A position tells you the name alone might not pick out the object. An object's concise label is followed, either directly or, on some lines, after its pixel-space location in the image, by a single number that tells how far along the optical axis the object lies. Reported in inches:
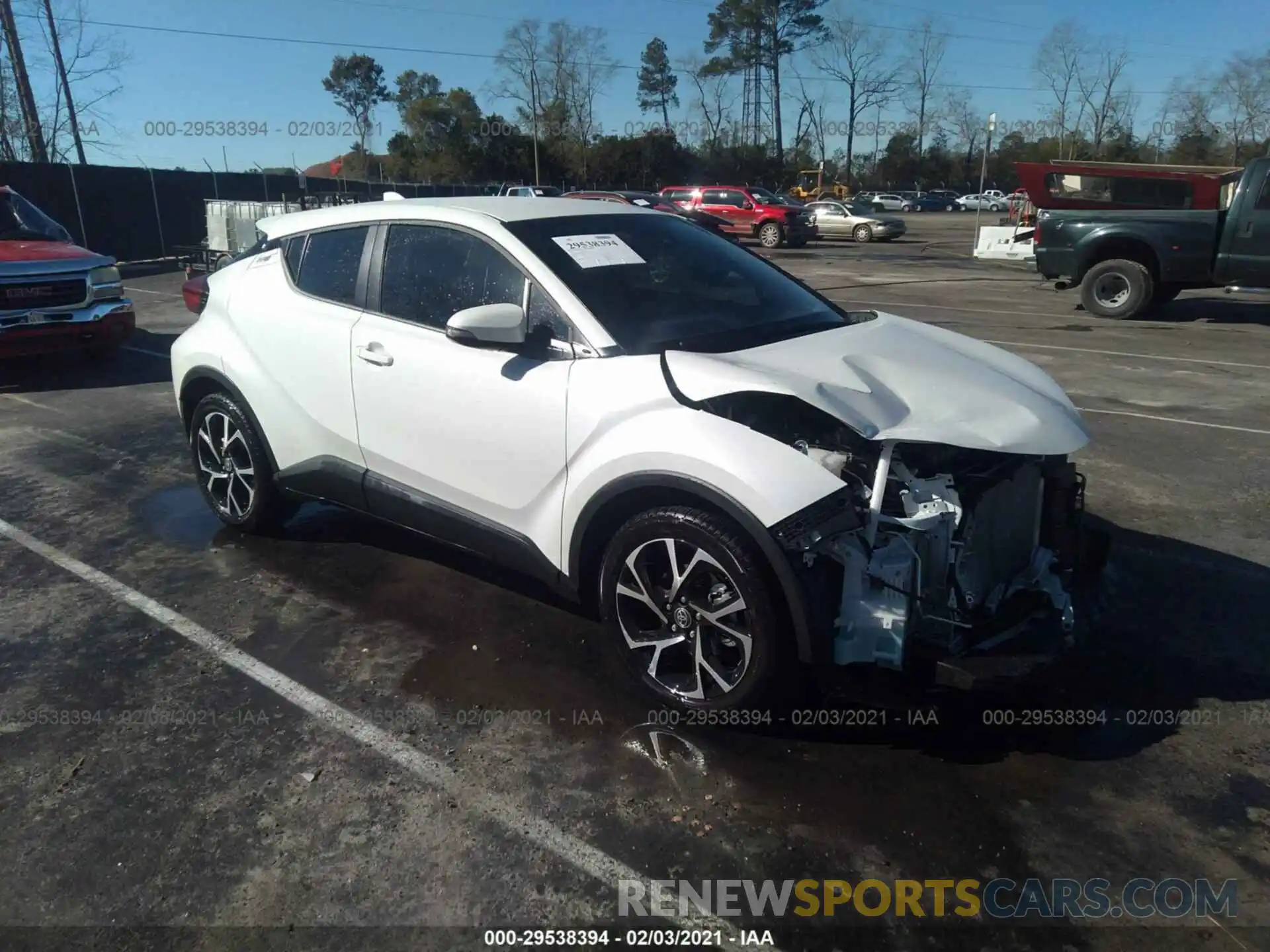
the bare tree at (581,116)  2409.0
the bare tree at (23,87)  900.6
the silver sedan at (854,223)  1321.4
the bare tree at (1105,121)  3002.0
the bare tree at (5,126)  981.2
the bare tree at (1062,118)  3085.6
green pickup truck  462.9
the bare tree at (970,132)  3526.1
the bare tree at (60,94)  951.0
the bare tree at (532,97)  2314.0
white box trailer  737.6
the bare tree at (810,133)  3053.6
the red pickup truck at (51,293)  330.3
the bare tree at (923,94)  3511.3
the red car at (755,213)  1141.7
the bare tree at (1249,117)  2372.0
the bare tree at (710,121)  2920.8
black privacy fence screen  837.8
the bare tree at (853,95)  3336.6
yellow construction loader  2381.9
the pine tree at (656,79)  3048.7
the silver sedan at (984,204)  2522.1
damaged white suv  114.2
